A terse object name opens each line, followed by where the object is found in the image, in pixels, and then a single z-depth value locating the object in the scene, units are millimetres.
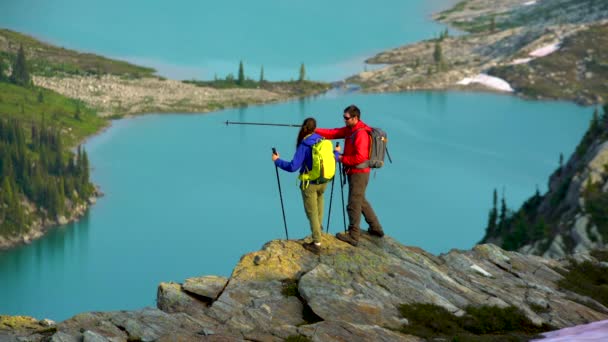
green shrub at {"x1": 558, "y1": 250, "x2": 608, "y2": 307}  36969
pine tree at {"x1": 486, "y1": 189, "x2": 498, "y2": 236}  133425
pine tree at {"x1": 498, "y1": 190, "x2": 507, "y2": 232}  130625
